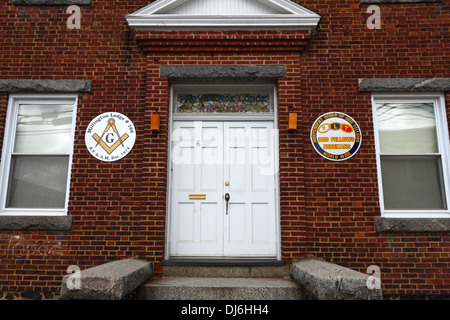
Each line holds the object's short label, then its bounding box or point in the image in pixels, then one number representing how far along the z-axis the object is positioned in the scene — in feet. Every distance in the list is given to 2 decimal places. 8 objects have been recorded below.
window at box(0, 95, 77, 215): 17.81
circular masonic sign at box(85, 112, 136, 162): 17.84
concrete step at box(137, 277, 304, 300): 14.26
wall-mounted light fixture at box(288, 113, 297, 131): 17.29
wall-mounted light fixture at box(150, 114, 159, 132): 17.42
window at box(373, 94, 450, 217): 17.57
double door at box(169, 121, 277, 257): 17.61
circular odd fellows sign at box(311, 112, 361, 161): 17.69
